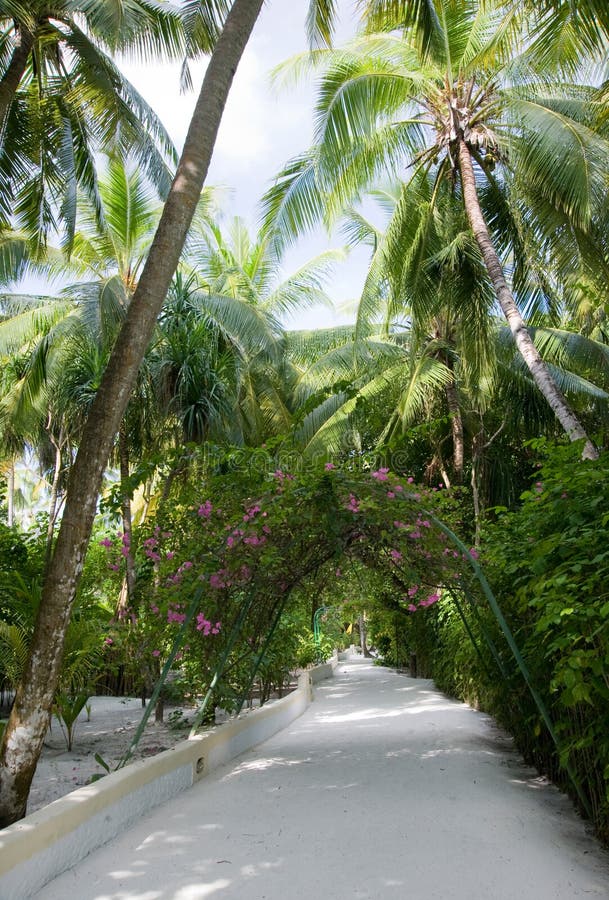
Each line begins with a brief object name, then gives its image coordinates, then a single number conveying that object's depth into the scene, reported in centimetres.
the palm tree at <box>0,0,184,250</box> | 714
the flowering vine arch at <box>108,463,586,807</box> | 497
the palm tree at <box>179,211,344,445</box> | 1219
